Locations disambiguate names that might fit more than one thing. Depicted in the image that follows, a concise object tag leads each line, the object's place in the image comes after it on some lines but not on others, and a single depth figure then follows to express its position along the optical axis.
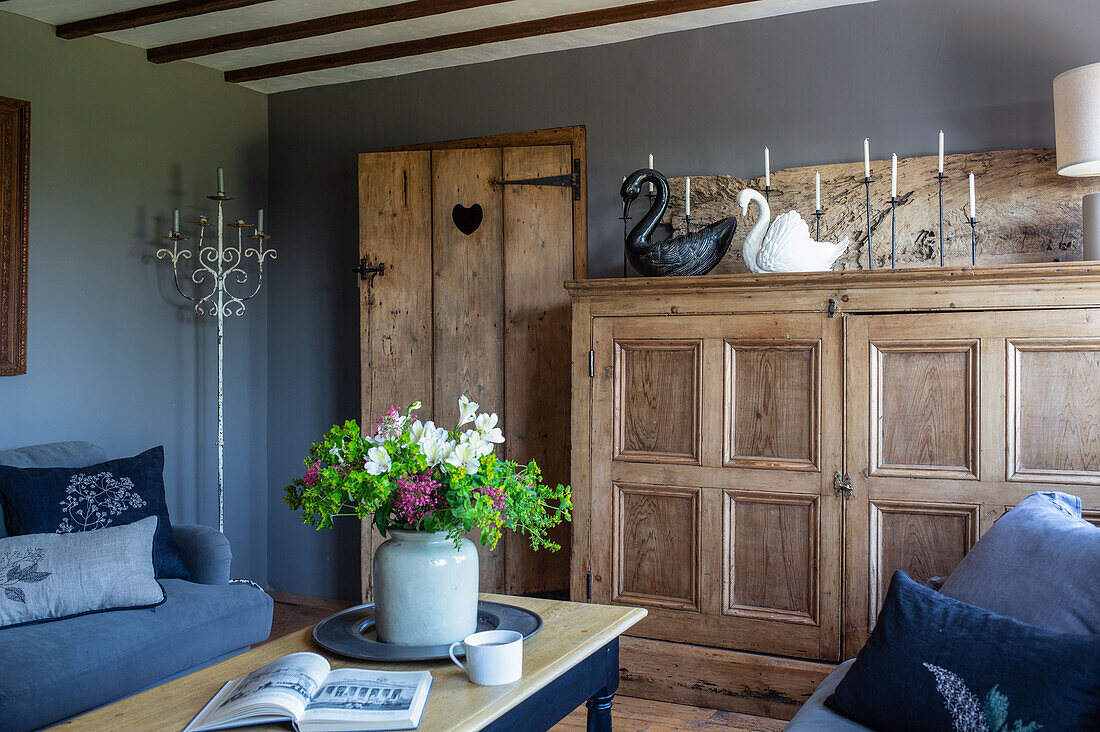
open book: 1.37
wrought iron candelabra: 3.83
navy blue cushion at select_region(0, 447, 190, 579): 2.70
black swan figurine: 3.04
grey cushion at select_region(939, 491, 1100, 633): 1.58
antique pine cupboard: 2.56
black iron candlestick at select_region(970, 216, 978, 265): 2.80
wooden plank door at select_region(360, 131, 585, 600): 3.61
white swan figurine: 2.87
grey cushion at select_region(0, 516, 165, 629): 2.43
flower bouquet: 1.68
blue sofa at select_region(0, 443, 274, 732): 2.20
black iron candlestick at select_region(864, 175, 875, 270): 3.09
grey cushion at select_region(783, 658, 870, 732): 1.65
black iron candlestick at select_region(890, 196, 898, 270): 3.02
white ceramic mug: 1.53
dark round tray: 1.68
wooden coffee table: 1.45
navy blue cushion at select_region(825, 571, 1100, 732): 1.42
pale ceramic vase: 1.72
